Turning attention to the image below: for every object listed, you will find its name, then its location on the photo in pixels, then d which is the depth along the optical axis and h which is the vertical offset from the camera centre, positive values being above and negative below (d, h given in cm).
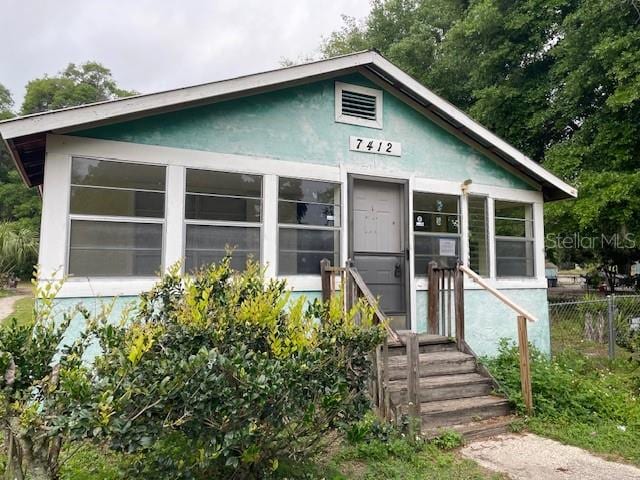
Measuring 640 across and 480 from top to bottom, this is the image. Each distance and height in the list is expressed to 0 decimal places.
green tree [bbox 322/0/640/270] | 1041 +531
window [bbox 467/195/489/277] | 710 +52
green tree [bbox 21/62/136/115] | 3228 +1280
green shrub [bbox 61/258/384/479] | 226 -60
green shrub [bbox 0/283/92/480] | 231 -68
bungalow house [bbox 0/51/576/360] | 468 +105
